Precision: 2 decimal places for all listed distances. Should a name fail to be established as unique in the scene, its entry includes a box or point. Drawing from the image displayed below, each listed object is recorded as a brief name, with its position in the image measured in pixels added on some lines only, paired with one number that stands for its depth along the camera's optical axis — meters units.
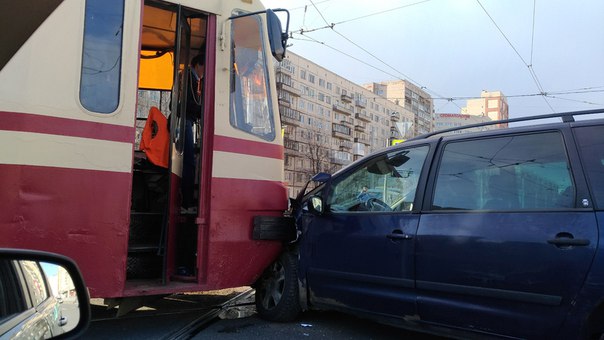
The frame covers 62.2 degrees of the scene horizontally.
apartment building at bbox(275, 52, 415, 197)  75.50
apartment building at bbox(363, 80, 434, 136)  101.56
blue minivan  3.18
